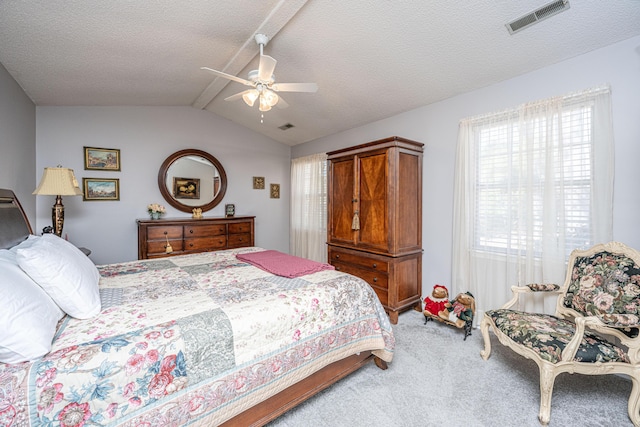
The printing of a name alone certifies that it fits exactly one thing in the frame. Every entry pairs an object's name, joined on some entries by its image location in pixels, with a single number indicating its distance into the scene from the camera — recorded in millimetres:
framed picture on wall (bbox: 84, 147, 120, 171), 3752
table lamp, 2777
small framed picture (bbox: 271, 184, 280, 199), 5461
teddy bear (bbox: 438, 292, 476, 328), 2680
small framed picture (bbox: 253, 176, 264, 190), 5207
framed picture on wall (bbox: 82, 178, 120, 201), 3768
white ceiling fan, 2178
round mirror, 4320
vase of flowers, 4073
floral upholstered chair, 1654
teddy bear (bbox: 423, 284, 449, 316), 2924
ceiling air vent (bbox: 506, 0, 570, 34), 1857
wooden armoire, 3084
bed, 1021
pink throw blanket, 2182
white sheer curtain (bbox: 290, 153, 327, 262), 4832
